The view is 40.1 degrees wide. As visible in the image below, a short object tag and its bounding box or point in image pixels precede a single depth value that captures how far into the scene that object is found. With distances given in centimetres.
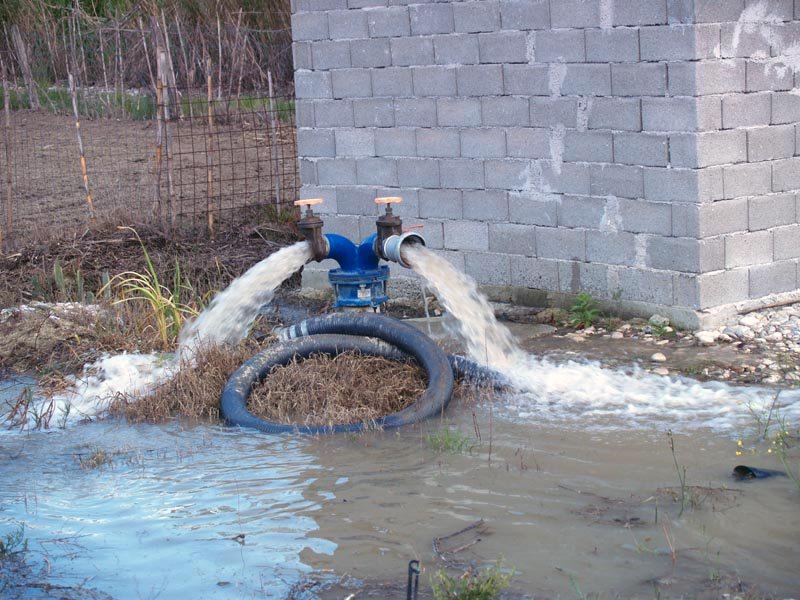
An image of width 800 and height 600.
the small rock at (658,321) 734
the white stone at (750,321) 725
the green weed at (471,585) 354
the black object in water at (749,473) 476
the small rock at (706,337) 705
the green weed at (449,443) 536
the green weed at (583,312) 768
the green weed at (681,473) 448
